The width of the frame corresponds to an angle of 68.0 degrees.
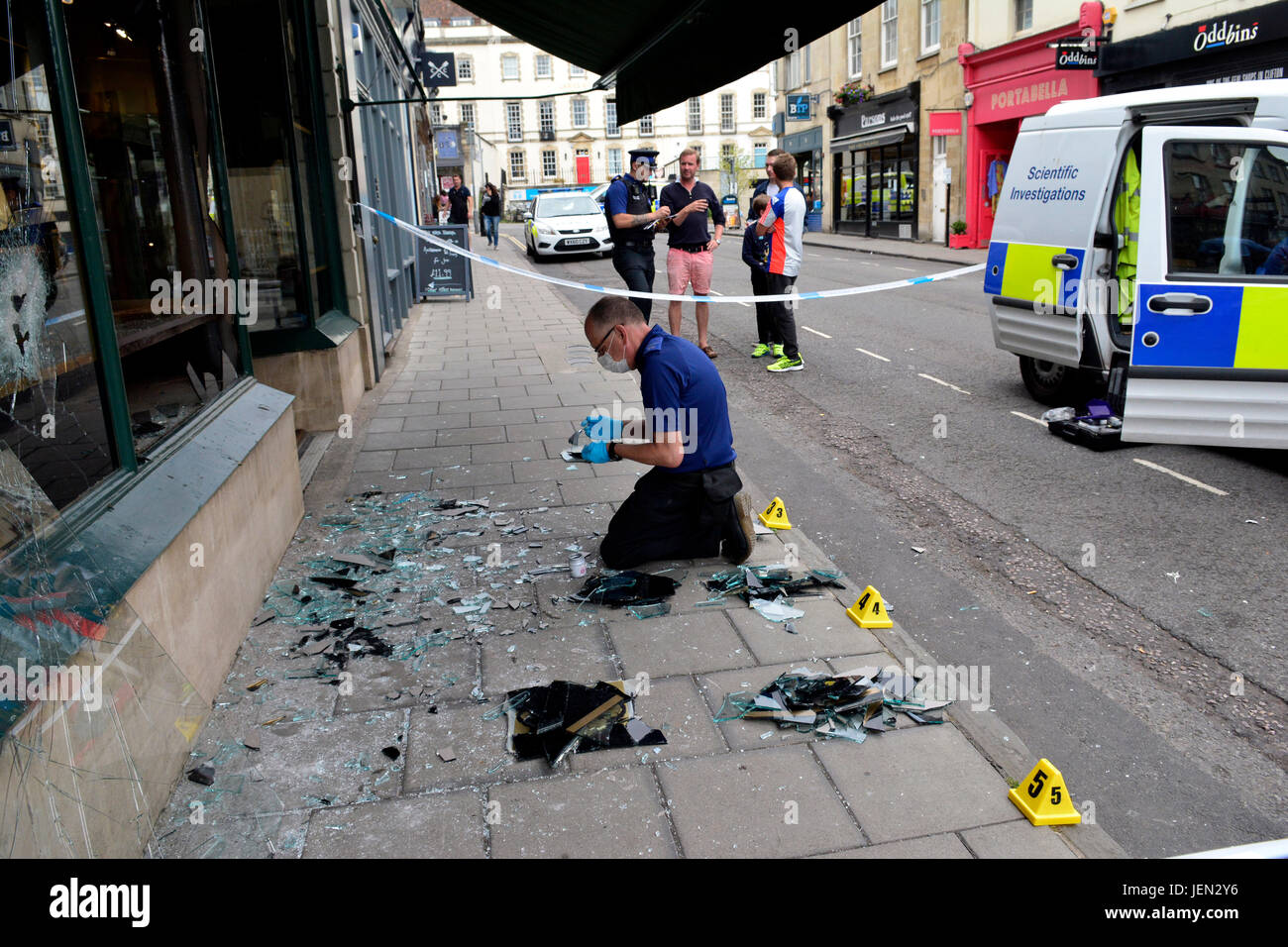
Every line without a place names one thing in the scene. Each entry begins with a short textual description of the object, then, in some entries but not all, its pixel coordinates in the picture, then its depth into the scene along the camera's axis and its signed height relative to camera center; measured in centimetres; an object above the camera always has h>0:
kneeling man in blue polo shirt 443 -100
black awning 544 +125
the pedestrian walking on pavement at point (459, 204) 2331 +105
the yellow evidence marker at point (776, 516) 533 -155
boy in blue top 1009 -45
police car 2352 +28
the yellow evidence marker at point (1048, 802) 278 -166
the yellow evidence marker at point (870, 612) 406 -160
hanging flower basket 3149 +437
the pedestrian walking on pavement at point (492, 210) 2748 +99
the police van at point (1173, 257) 566 -27
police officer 979 +15
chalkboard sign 1666 -40
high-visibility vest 673 +2
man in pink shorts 991 +0
